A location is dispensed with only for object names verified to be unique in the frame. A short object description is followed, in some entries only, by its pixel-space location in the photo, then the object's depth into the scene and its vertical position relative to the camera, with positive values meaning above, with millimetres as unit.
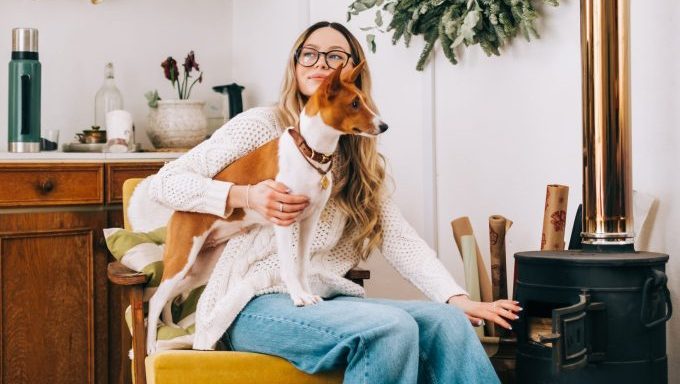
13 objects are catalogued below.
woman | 1816 -170
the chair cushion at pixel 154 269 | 2111 -166
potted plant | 3449 +314
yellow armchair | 1872 -358
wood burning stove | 2014 -178
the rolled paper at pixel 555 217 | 2424 -45
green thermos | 3031 +376
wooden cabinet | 2928 -239
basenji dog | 1756 +29
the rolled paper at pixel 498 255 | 2557 -156
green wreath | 2646 +561
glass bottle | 3451 +414
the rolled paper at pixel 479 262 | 2672 -186
